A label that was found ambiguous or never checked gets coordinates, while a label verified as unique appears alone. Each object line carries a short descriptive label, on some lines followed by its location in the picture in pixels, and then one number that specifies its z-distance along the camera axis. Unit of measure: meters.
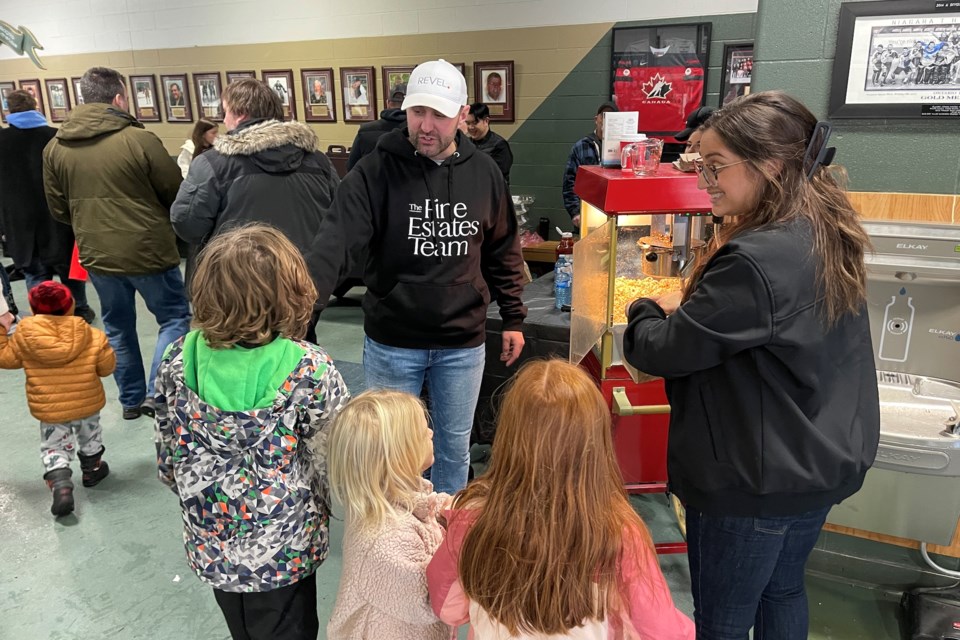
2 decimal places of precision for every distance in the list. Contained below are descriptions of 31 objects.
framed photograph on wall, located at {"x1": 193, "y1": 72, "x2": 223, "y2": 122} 7.23
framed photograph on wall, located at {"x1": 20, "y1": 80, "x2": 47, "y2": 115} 8.46
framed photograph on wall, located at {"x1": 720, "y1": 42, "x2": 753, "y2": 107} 5.12
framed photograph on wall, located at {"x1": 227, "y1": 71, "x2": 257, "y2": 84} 6.97
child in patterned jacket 1.44
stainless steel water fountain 1.90
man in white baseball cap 2.02
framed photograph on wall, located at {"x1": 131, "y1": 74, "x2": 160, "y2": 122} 7.60
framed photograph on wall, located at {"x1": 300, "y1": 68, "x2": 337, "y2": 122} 6.66
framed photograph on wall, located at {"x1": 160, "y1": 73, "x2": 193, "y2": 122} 7.43
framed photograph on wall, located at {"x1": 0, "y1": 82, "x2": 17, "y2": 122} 8.69
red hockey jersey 5.32
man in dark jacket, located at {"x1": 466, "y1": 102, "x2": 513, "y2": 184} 5.52
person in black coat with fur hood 2.81
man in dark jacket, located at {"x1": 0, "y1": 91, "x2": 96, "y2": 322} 4.58
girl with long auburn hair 1.15
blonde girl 1.39
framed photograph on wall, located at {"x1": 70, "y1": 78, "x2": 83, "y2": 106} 8.03
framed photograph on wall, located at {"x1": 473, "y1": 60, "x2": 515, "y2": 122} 5.89
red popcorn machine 2.04
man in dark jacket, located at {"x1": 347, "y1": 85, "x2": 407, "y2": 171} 3.86
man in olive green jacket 3.32
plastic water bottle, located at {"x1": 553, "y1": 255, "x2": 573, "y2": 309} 3.03
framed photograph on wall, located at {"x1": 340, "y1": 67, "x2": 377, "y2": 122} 6.46
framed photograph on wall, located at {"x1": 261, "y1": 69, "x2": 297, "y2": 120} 6.84
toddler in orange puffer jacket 2.73
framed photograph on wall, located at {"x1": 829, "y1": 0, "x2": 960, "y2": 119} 1.93
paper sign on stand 2.16
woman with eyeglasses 1.25
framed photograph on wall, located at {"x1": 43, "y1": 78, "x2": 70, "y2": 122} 8.22
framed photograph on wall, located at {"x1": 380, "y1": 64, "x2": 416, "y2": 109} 6.30
